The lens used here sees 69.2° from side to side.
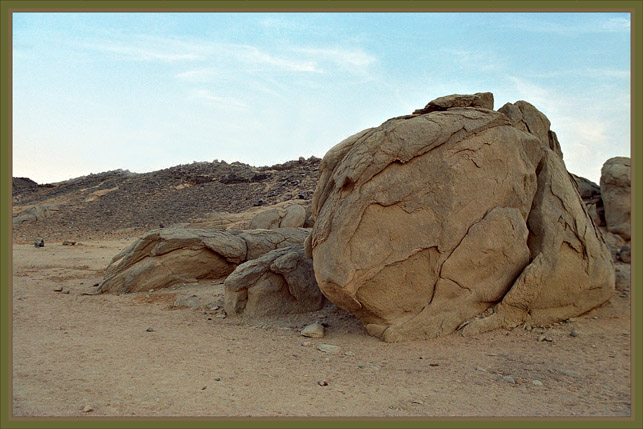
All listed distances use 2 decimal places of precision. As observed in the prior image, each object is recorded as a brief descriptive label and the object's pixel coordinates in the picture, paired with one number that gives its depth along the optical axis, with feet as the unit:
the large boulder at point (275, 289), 25.80
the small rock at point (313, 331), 22.11
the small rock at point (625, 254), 29.16
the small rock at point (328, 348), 20.04
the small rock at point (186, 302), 28.17
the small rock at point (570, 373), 16.86
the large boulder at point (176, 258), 31.83
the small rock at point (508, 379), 16.45
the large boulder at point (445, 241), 20.74
